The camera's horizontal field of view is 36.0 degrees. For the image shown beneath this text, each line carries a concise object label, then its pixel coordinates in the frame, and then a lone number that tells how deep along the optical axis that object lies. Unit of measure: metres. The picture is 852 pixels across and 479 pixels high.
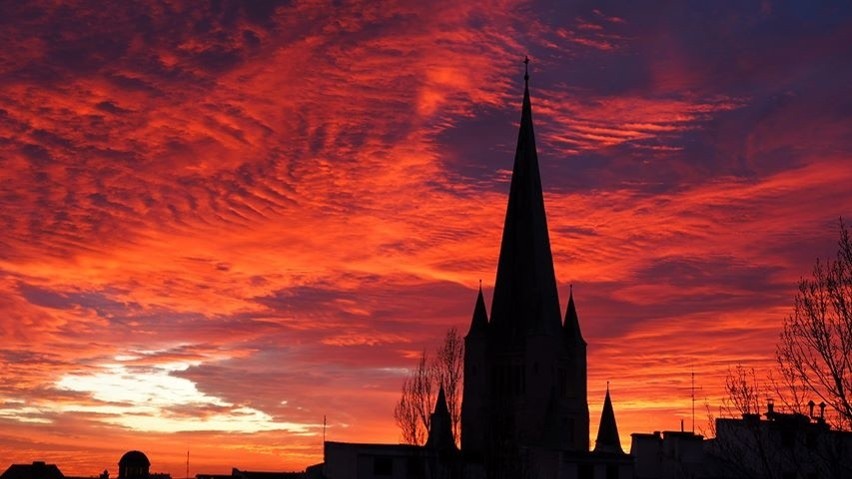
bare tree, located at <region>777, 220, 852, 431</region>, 39.09
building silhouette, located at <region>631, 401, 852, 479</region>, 71.78
